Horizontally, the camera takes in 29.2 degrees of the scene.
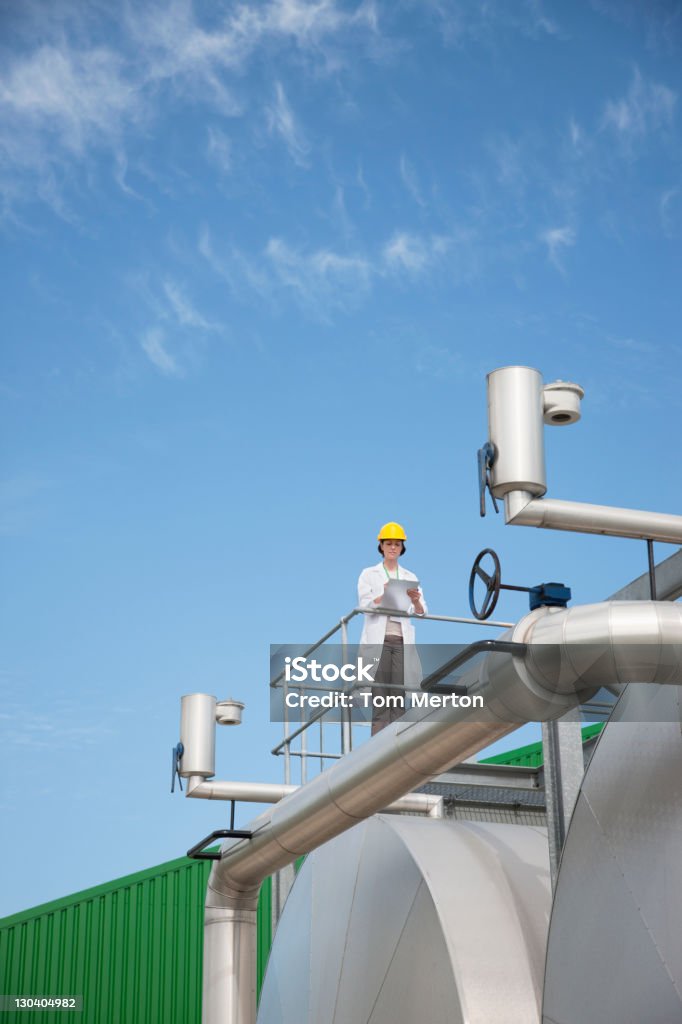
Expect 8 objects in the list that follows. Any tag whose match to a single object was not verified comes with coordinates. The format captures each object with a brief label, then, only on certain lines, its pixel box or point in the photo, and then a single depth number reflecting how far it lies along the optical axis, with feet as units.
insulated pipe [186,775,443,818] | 46.98
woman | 44.21
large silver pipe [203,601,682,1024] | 26.45
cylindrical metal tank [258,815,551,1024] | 35.32
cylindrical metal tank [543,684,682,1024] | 26.43
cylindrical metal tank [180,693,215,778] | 48.75
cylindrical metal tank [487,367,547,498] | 28.04
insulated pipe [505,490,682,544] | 28.17
